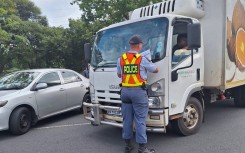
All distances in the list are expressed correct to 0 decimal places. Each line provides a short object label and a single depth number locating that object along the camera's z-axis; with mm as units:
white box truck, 5152
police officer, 4848
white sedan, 6852
